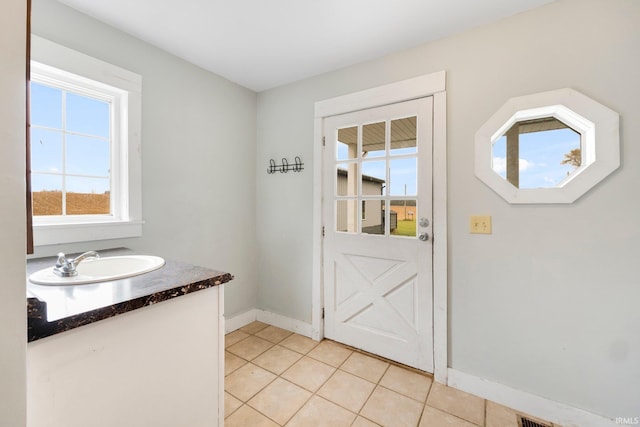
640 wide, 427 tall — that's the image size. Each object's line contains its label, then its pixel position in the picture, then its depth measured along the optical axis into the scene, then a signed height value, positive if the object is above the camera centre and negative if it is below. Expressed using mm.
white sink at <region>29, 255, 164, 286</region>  1395 -285
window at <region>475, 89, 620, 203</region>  1407 +383
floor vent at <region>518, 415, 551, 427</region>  1484 -1193
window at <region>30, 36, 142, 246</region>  1522 +416
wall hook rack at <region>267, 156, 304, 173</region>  2493 +449
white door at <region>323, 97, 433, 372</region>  1929 -147
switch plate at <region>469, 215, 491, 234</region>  1703 -77
